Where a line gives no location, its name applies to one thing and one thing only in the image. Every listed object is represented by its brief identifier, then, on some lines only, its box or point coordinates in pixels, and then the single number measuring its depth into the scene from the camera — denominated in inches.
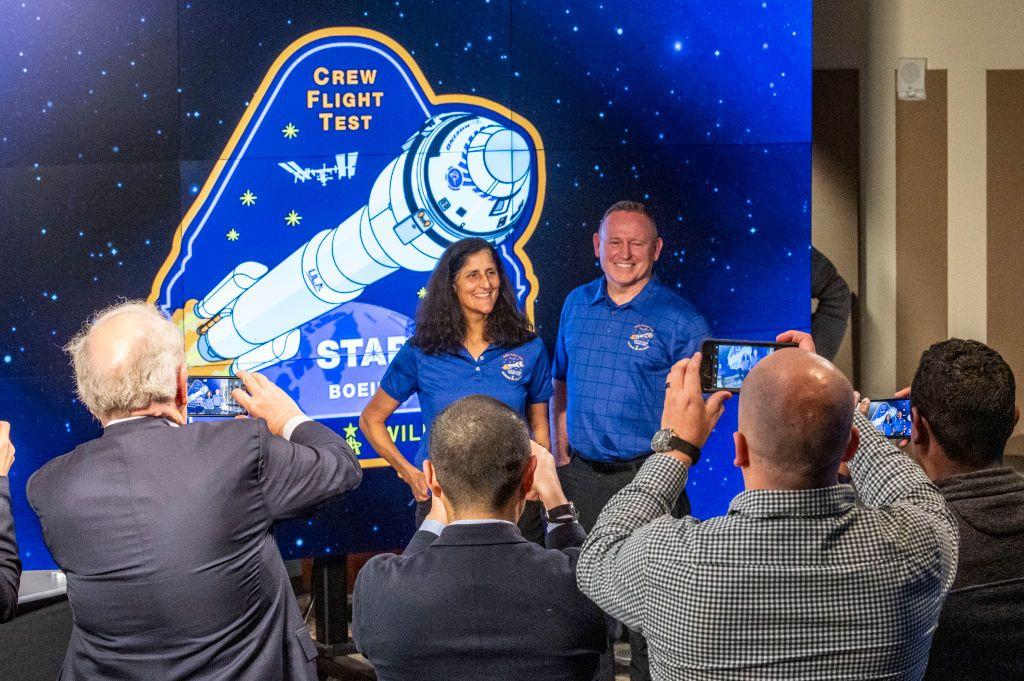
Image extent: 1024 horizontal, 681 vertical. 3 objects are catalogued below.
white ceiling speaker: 207.3
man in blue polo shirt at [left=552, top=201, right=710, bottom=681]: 164.2
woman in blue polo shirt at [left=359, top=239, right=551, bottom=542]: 158.6
